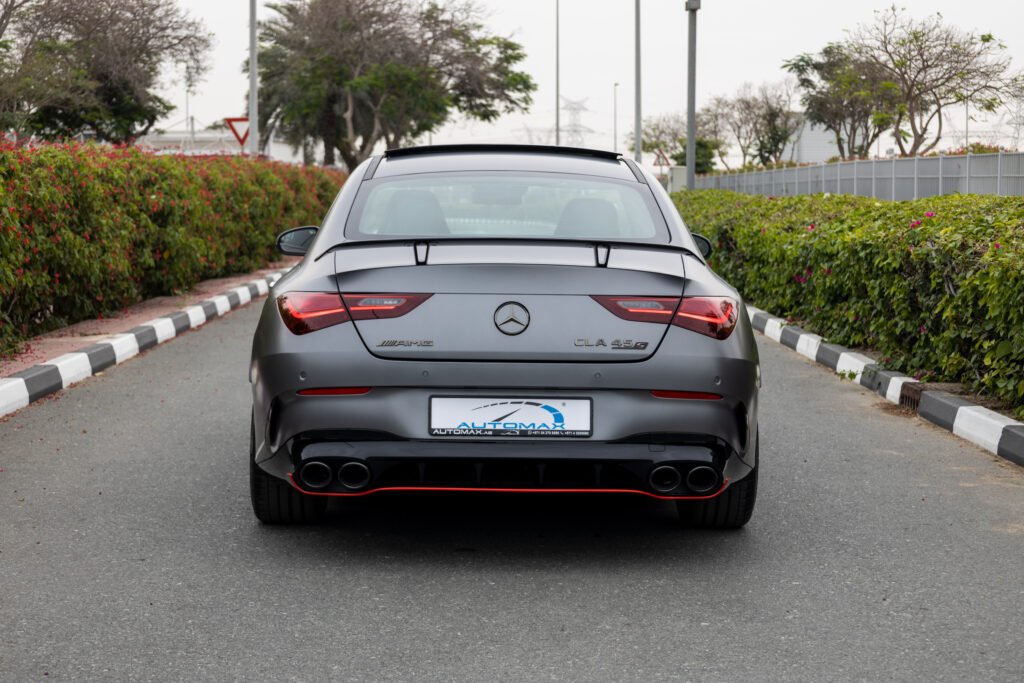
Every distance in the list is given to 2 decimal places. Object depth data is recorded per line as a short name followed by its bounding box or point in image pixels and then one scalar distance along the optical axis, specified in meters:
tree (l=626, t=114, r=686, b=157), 111.50
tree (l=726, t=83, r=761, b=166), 96.50
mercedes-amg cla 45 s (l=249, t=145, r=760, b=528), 4.55
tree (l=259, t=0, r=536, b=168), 56.78
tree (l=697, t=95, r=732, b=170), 98.81
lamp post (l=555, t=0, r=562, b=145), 66.44
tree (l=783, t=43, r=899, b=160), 62.03
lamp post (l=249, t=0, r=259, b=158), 29.36
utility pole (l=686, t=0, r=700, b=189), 25.83
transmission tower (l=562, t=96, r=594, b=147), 108.46
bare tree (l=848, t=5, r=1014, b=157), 54.19
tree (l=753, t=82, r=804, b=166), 94.38
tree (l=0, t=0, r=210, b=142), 42.09
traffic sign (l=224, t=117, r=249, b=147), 30.25
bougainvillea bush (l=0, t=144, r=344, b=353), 9.95
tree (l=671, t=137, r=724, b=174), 95.44
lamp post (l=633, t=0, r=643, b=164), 35.50
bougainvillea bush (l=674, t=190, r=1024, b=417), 7.36
